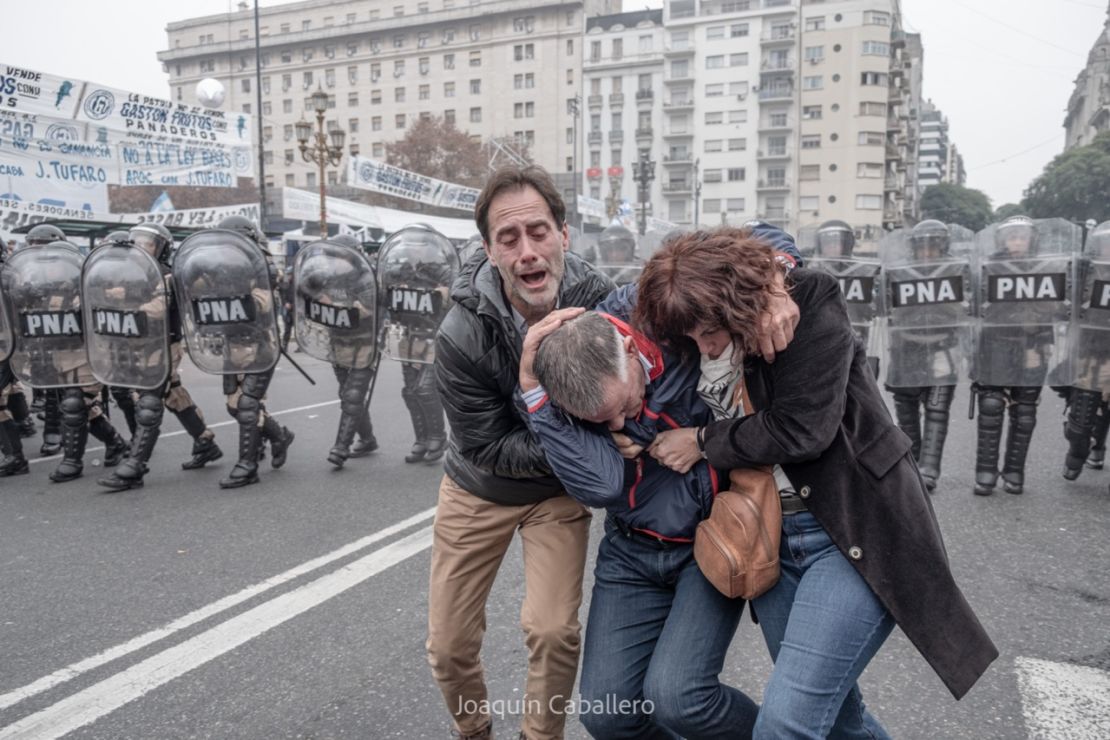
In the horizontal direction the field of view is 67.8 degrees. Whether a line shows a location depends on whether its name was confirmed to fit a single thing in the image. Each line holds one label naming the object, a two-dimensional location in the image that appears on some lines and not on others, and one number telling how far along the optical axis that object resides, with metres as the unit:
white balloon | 15.92
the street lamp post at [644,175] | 30.56
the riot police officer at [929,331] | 5.76
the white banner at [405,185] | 21.70
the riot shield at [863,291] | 6.23
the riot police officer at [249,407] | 6.16
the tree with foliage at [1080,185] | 55.19
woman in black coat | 1.82
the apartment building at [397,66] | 73.75
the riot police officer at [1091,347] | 5.39
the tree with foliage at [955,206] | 82.84
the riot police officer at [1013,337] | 5.51
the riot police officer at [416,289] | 6.62
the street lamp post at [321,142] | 17.53
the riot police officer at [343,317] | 6.54
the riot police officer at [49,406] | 6.92
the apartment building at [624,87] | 73.19
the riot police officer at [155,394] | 6.04
